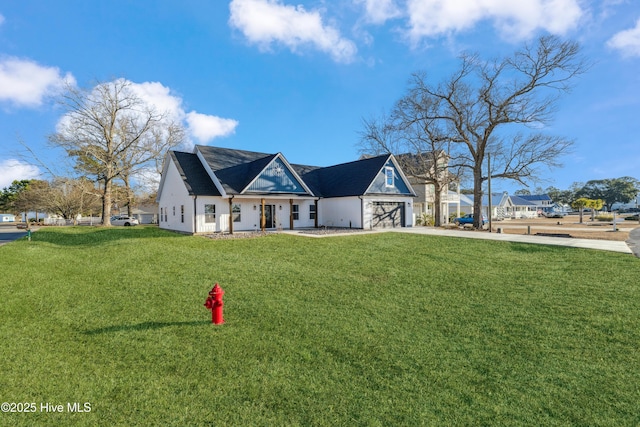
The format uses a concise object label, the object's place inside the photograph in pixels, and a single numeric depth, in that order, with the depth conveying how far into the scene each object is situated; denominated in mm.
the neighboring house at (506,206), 59375
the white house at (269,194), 20062
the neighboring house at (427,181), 30427
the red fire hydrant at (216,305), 5836
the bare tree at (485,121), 22828
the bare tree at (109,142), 30578
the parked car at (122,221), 40612
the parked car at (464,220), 38394
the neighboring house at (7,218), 79200
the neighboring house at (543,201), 94212
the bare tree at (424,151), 27484
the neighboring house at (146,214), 59156
